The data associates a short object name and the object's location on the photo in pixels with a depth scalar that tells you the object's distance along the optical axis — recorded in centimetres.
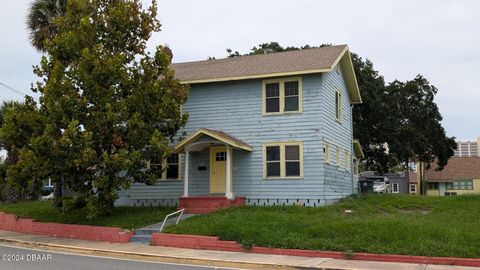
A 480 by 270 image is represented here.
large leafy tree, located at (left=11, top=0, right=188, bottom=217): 1688
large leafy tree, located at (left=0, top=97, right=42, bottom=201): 1692
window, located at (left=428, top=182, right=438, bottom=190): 6268
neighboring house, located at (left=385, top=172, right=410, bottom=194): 6438
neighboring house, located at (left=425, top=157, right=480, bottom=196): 6047
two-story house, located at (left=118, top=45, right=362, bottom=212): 2089
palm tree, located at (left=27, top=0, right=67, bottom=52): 2475
